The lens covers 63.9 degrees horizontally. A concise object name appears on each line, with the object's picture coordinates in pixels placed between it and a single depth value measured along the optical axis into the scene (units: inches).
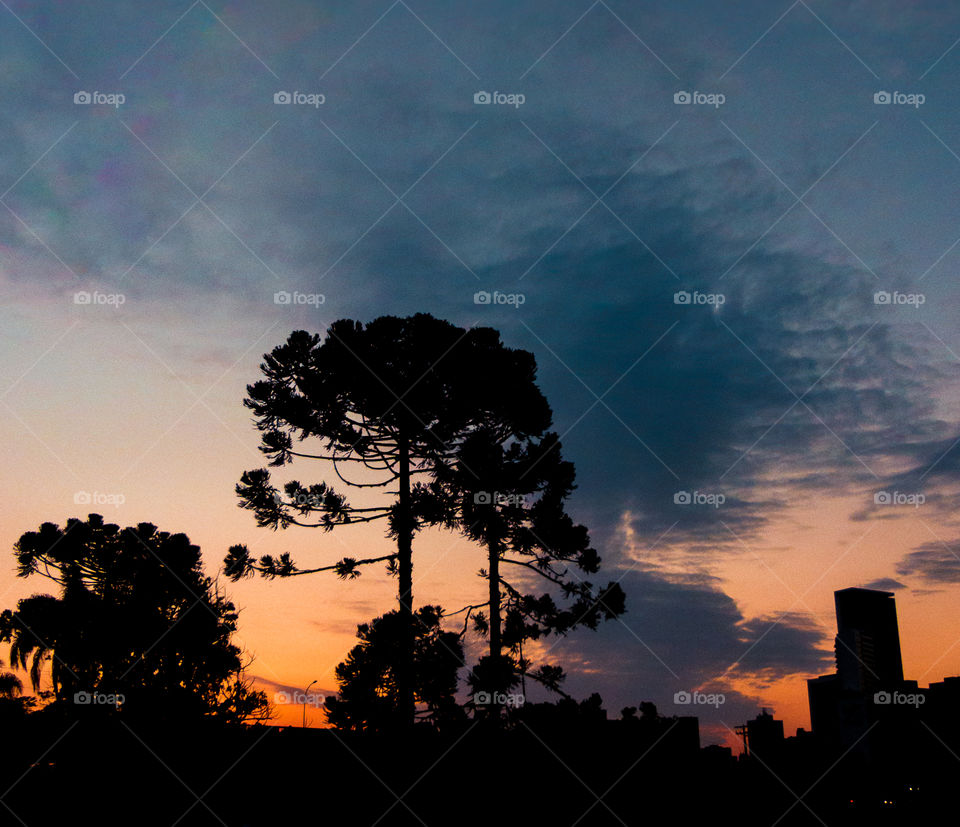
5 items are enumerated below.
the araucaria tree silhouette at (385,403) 853.8
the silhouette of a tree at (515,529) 862.5
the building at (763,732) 2518.5
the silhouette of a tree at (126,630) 1289.4
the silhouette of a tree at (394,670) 815.1
